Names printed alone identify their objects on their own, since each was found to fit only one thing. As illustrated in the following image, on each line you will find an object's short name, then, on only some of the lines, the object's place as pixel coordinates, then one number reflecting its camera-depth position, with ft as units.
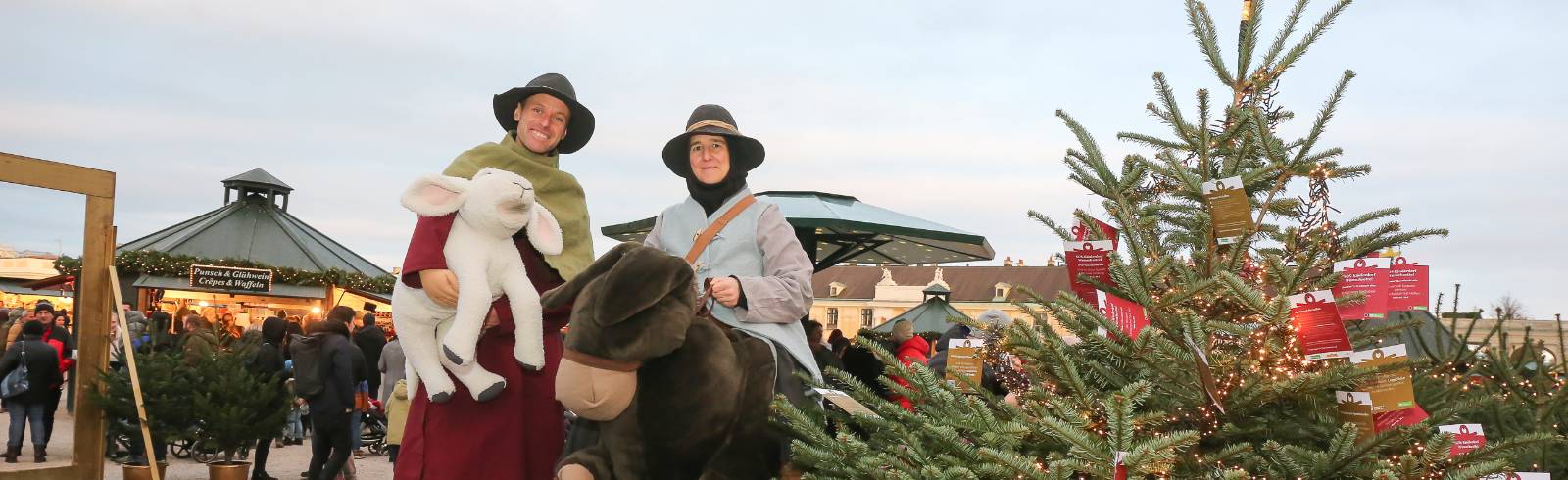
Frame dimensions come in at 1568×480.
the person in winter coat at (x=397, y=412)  25.76
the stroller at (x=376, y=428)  37.45
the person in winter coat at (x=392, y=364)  30.63
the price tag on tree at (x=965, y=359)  11.68
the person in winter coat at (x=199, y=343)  25.38
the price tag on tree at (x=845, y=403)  9.39
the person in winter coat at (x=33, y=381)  29.99
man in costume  10.06
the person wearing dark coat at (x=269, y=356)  27.20
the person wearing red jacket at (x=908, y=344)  24.52
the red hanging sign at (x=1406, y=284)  8.55
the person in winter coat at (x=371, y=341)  34.91
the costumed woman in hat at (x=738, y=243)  10.25
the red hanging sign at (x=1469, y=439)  7.77
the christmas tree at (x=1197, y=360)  7.02
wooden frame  18.44
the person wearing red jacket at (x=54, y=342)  30.99
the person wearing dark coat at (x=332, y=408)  24.89
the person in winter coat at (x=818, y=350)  15.43
